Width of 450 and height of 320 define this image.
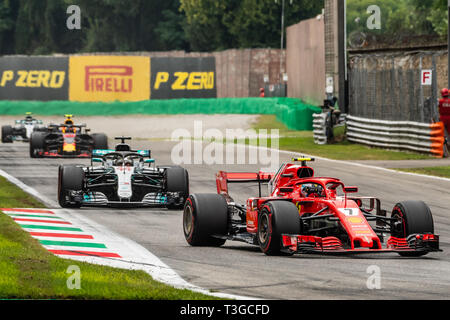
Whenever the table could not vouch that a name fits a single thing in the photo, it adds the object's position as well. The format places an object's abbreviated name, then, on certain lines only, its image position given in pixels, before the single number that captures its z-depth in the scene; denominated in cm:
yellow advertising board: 6400
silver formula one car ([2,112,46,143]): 4278
